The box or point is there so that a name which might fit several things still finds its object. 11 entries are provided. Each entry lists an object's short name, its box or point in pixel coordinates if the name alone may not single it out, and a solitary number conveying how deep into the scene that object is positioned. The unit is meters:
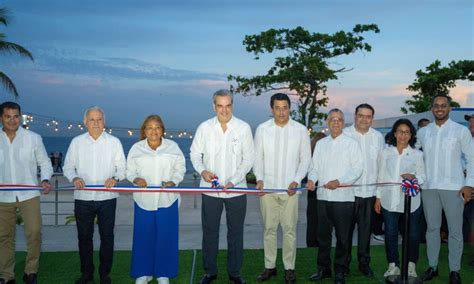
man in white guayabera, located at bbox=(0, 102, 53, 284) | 4.95
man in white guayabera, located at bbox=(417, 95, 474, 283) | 5.23
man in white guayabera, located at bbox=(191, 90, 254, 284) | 5.14
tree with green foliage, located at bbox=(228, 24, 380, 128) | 20.42
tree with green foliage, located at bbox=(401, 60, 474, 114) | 25.23
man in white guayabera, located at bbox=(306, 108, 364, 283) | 5.14
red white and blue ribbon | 4.76
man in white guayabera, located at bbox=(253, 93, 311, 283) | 5.28
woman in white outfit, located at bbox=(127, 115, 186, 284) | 4.77
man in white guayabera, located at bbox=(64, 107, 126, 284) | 5.00
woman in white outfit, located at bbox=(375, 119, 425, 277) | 5.31
